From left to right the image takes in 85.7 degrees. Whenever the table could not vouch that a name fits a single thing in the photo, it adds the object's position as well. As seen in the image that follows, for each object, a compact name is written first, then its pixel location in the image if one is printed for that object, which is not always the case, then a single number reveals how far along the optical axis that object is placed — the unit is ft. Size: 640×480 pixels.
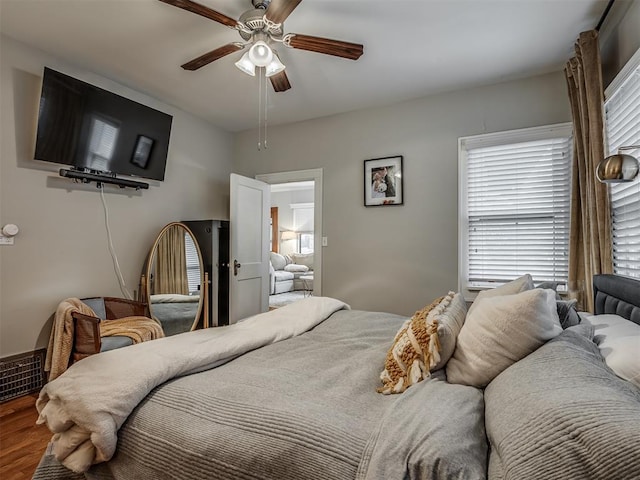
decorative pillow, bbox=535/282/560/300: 5.89
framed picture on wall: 12.13
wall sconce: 4.66
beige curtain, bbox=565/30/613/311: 7.35
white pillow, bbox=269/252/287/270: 26.18
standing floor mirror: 11.60
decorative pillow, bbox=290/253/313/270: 28.76
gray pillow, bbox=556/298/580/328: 4.69
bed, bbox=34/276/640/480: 2.41
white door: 12.71
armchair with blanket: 8.01
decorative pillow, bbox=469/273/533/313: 5.06
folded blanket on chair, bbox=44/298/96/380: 8.17
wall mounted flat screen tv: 8.71
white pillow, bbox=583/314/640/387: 3.20
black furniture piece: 12.50
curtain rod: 7.14
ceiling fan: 6.22
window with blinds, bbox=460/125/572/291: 10.00
